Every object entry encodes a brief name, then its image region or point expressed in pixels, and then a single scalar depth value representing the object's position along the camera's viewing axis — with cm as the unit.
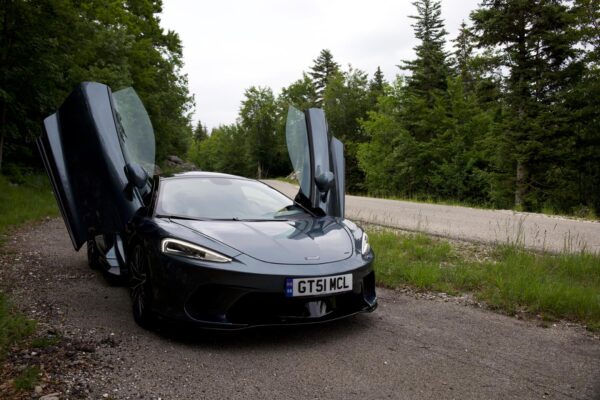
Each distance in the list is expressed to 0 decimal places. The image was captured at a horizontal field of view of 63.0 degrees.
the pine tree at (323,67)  6506
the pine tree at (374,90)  4994
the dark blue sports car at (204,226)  313
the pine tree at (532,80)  1861
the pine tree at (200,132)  13400
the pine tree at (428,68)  3097
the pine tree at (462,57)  4128
